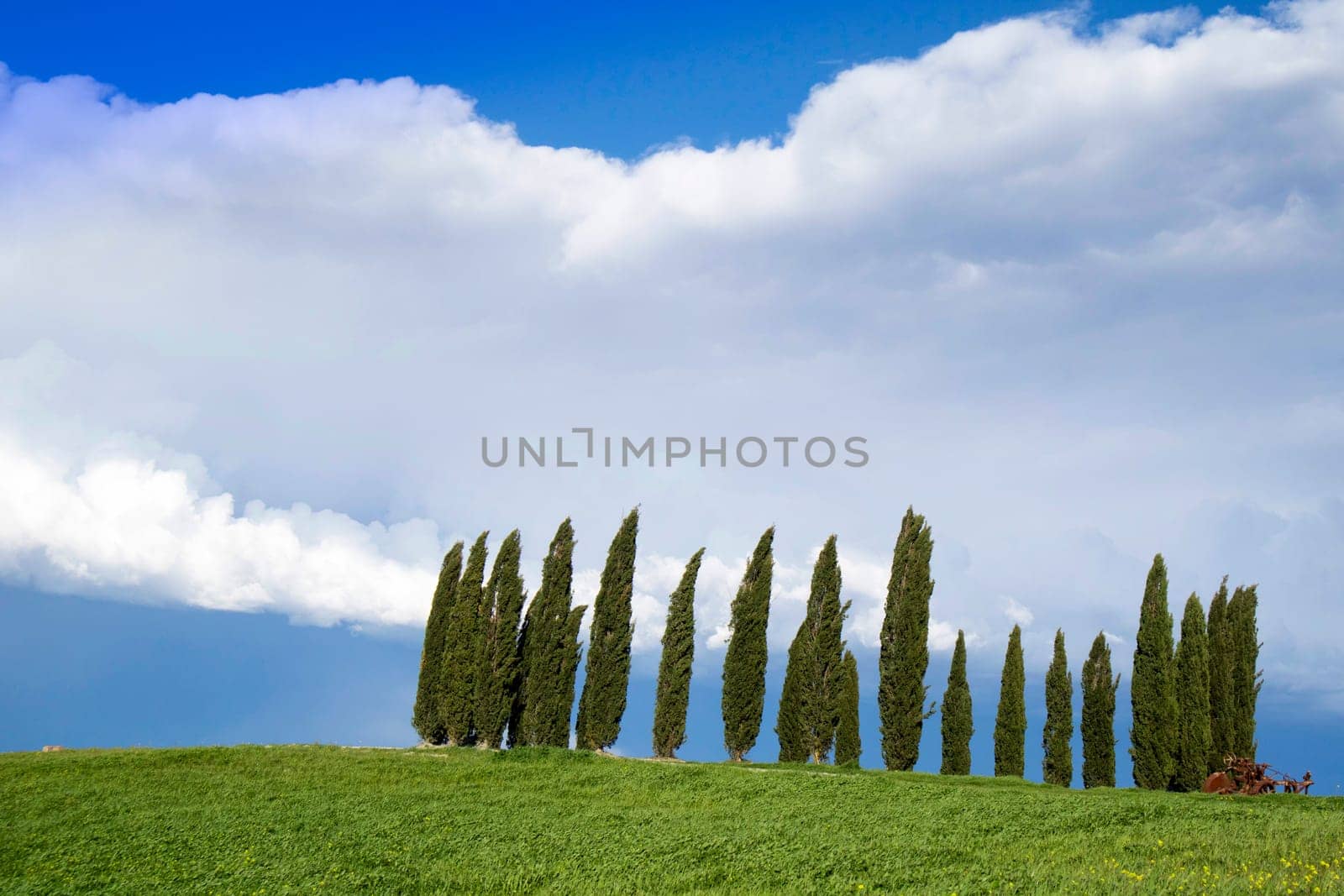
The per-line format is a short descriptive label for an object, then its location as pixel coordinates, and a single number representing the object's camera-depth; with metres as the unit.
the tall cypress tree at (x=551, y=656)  31.30
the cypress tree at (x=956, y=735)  34.75
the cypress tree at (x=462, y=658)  30.95
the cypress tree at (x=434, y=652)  32.38
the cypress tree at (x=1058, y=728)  36.69
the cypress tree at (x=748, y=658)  30.86
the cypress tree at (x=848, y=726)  33.38
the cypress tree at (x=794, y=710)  31.55
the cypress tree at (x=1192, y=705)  33.00
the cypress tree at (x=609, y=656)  30.97
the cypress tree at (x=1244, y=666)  36.41
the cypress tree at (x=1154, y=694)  33.28
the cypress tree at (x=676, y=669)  30.69
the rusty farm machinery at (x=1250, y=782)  23.30
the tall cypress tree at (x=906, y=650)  31.20
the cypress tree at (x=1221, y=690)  35.99
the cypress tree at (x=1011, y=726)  36.06
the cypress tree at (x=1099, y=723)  35.97
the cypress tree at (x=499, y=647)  30.80
